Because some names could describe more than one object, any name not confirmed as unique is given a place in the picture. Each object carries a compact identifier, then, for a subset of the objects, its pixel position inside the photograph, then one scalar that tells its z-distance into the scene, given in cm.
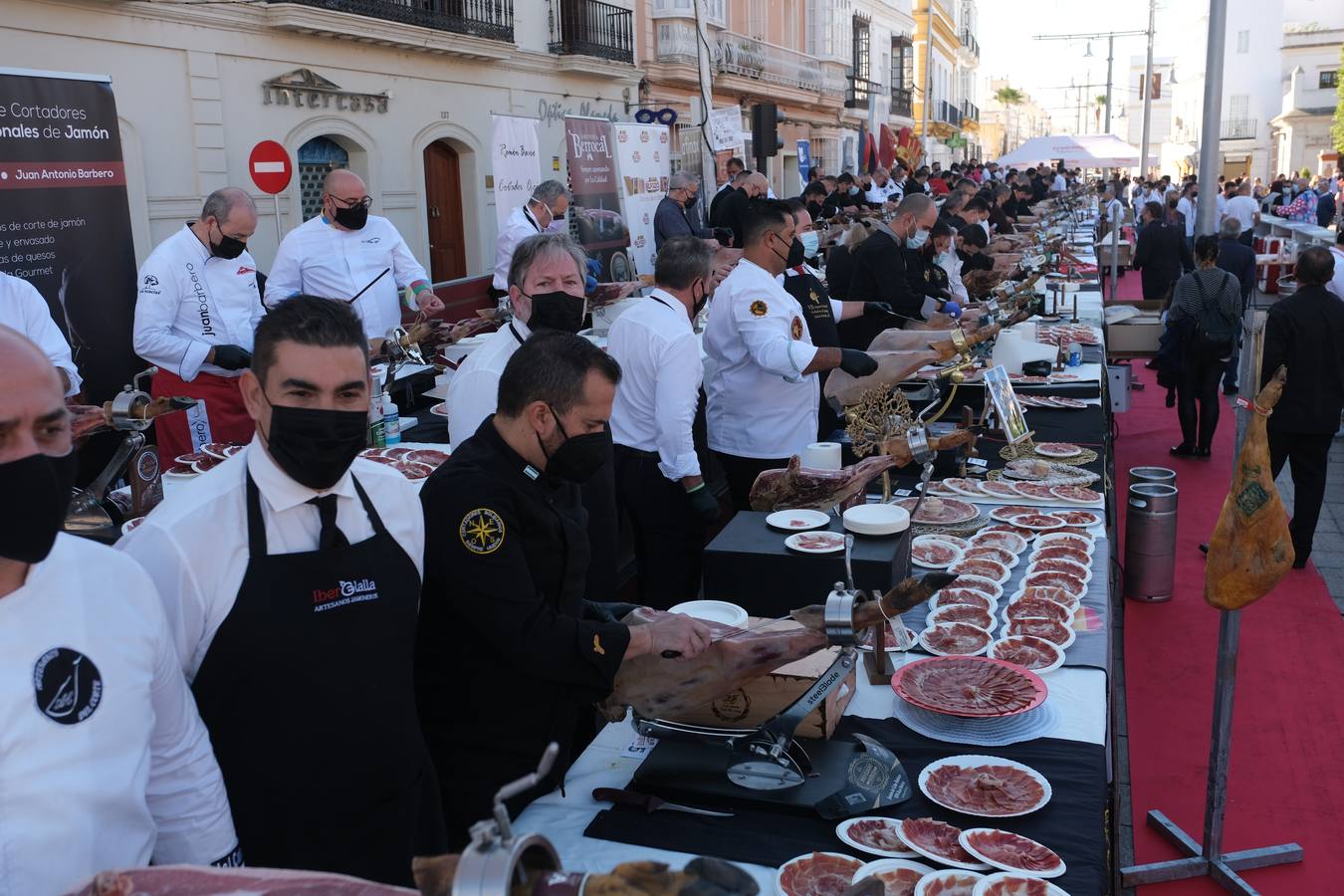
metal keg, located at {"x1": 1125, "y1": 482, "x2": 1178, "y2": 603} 540
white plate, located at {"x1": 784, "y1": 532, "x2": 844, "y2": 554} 329
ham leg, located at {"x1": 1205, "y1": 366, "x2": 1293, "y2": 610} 311
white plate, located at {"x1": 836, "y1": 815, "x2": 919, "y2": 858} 216
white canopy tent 2320
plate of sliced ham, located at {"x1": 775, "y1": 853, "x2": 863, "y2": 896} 204
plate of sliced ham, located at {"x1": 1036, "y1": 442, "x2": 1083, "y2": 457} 527
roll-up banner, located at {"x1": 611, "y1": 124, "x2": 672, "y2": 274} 1346
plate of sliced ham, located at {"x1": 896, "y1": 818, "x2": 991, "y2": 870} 213
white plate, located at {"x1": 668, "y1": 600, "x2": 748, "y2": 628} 274
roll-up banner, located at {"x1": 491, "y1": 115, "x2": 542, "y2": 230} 1160
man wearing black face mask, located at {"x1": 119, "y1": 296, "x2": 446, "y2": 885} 179
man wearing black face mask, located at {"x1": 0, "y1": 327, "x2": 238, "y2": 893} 141
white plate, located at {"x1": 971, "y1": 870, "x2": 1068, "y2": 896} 199
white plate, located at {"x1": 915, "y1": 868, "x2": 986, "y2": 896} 204
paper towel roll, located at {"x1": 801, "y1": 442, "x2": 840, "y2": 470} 411
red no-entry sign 857
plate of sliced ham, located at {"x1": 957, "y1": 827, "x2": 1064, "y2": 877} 211
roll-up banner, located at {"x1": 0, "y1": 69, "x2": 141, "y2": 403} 569
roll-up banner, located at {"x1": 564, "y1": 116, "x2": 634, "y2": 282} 1272
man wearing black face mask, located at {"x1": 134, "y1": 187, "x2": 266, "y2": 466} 495
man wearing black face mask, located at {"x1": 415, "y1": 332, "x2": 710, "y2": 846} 231
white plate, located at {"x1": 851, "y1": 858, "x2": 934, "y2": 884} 207
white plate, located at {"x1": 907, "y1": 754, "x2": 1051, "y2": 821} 246
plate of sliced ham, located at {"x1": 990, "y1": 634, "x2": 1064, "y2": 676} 305
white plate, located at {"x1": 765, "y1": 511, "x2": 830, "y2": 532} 352
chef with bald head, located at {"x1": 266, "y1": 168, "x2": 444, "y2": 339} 564
